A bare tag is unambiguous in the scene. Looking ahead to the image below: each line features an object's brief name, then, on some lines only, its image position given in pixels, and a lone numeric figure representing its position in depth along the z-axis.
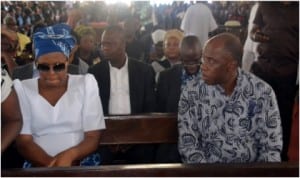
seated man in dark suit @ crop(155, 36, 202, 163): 3.27
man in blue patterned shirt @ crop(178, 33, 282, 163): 2.34
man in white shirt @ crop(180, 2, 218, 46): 5.41
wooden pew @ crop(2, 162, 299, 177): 1.80
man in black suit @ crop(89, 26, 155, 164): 3.38
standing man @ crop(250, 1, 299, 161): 3.45
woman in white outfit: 2.28
